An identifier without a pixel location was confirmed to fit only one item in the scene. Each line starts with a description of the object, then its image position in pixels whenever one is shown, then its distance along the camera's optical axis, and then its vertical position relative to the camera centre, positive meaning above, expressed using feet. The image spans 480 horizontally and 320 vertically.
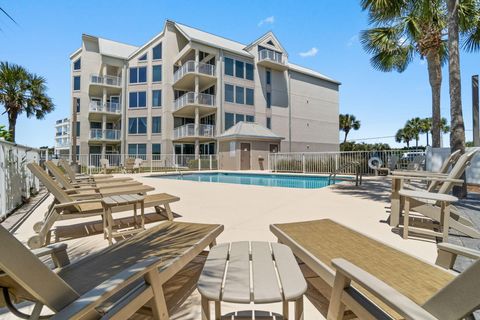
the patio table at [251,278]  3.85 -2.14
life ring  44.14 -0.11
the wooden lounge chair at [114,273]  3.10 -2.36
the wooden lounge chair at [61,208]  10.23 -2.20
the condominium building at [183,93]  72.02 +22.97
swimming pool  40.58 -3.42
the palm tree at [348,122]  135.54 +22.18
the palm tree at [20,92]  49.85 +15.30
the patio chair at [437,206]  10.89 -2.17
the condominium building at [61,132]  242.82 +33.81
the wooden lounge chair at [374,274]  2.96 -2.44
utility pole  27.22 +6.13
